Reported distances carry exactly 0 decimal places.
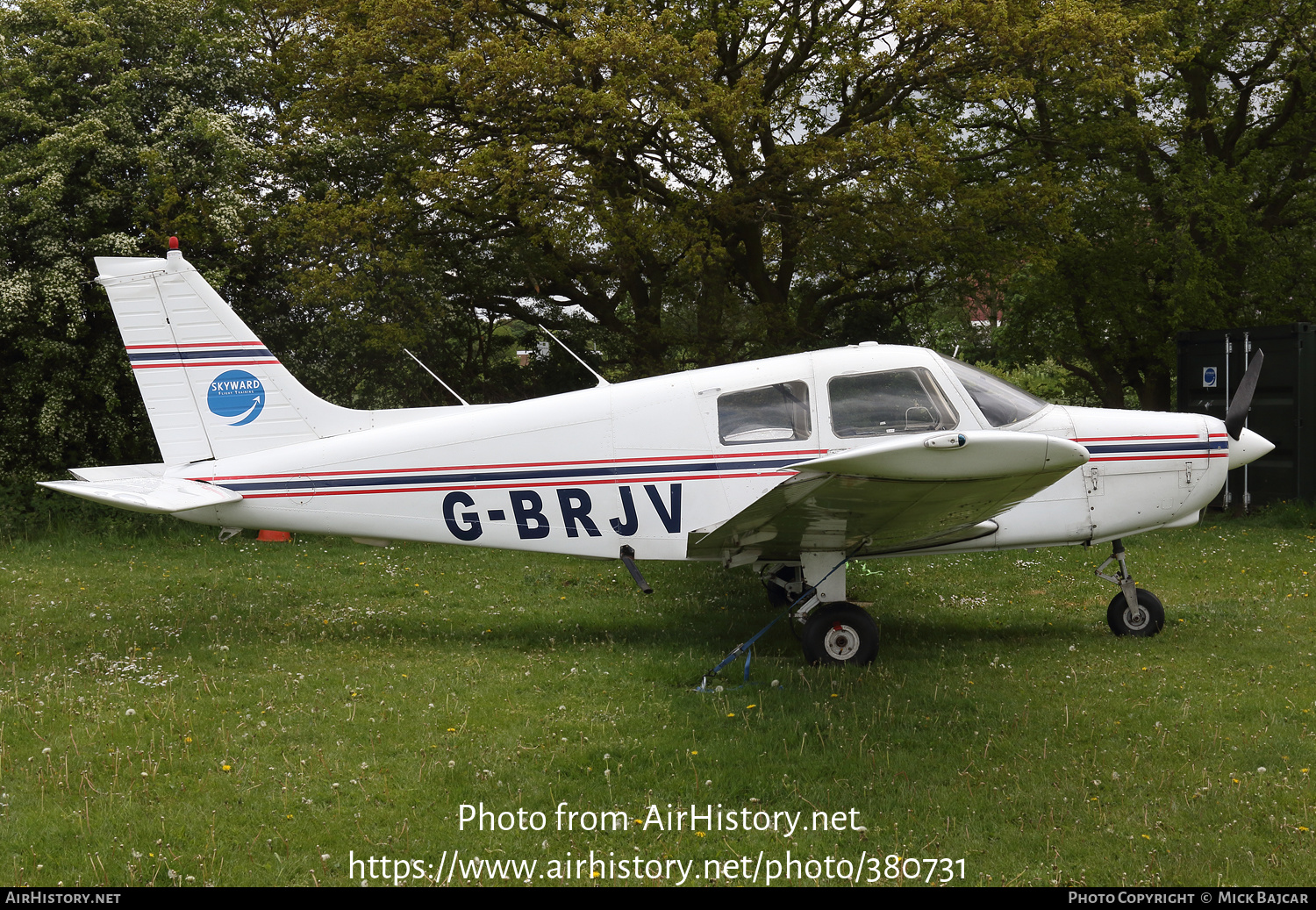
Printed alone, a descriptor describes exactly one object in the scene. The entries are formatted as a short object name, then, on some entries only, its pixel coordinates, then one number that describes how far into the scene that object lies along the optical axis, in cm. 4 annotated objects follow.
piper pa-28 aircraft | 670
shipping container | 1273
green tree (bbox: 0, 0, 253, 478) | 1238
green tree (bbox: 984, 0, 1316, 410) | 1434
